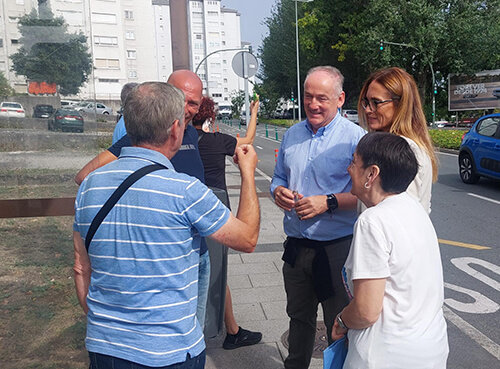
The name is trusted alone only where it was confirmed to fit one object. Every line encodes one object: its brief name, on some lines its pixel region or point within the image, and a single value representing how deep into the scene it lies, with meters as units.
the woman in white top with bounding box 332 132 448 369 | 1.73
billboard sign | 36.47
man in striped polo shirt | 1.69
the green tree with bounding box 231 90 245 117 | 65.11
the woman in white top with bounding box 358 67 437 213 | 2.40
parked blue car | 10.49
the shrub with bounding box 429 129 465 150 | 19.58
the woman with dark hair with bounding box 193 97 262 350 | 3.72
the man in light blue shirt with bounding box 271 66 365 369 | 2.74
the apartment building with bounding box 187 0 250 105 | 102.81
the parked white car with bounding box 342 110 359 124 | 42.14
